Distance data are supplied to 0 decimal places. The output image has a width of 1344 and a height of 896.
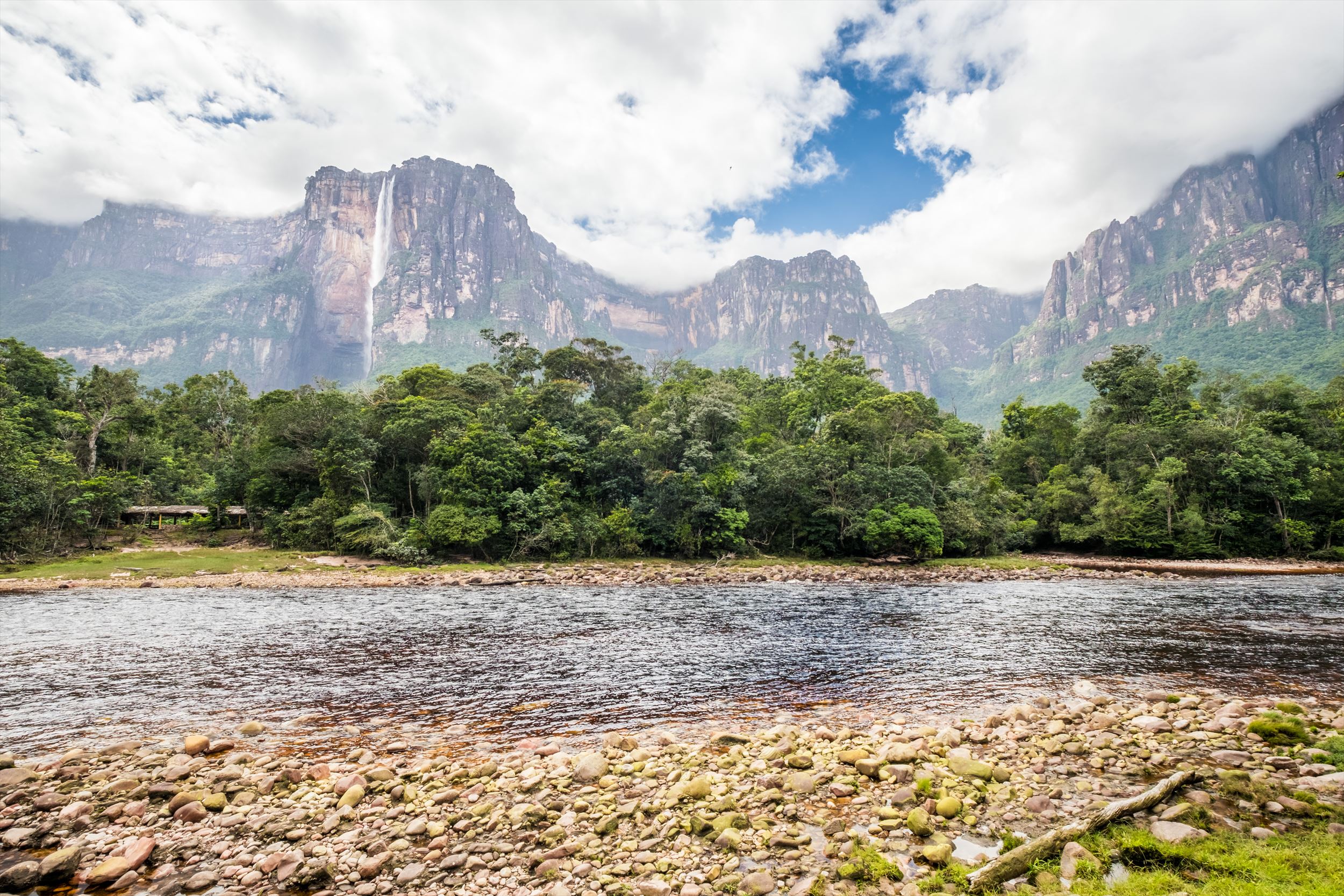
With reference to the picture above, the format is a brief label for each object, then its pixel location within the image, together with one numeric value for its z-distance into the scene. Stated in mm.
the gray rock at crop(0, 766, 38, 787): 8062
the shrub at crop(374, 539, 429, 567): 42562
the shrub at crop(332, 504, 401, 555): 42938
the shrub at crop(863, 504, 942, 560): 44312
